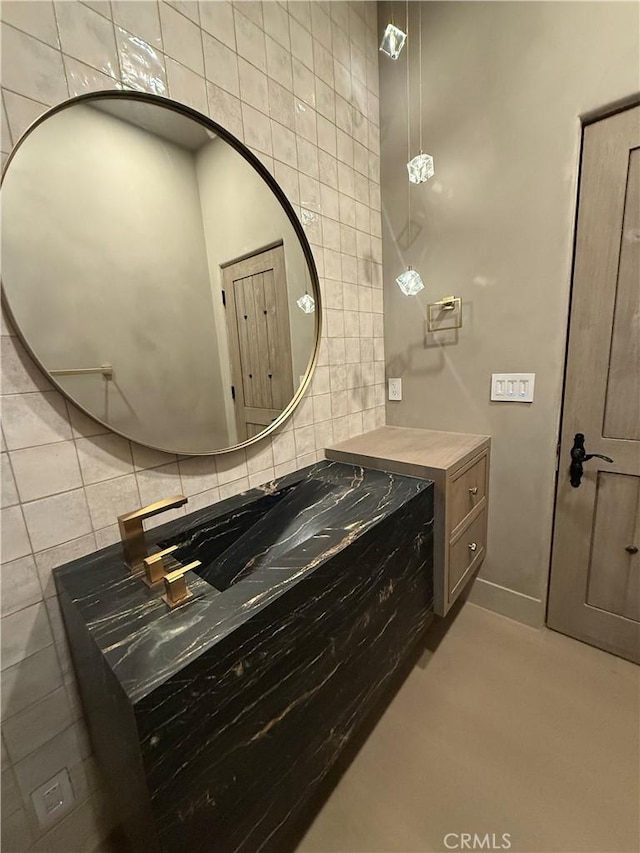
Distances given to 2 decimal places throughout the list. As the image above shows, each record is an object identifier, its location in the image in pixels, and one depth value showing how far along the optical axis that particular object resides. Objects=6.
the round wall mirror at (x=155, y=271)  0.77
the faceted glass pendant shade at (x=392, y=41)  1.08
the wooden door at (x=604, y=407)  1.19
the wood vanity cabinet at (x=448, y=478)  1.26
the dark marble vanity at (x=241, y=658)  0.56
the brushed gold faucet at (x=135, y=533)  0.81
